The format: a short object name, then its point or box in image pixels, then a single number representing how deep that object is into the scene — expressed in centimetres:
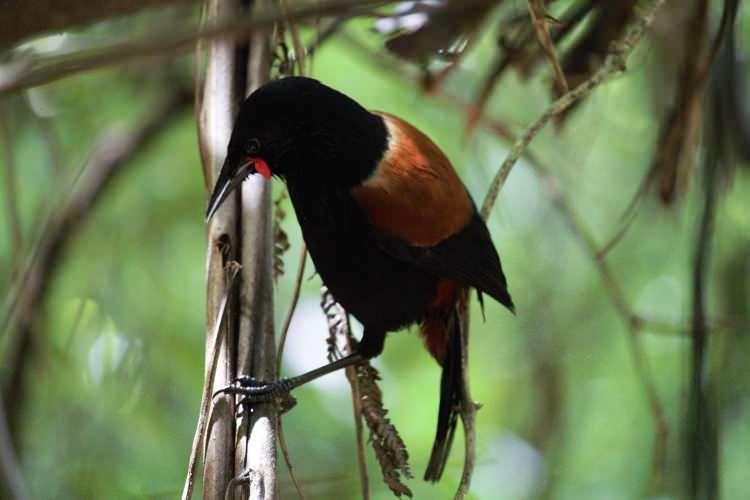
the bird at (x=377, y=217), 506
